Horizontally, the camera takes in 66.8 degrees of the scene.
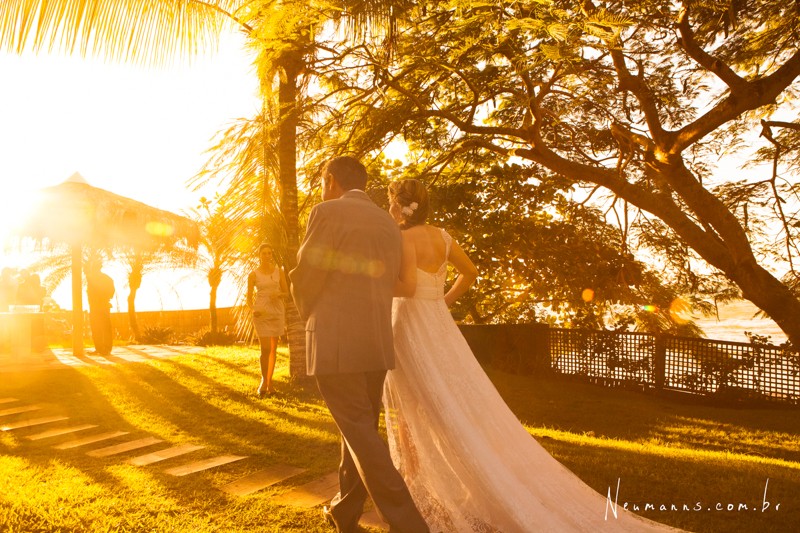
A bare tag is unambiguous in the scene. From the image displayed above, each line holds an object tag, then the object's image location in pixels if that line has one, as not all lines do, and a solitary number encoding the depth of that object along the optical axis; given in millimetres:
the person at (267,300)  8000
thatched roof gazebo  14086
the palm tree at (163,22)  5324
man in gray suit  3145
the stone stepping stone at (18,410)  7238
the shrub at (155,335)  20547
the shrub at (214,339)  19359
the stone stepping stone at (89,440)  5714
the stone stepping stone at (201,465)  4805
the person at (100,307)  13266
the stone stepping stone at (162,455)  5133
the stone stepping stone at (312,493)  4090
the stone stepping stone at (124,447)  5422
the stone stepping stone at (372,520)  3634
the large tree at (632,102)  7309
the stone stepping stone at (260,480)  4367
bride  3367
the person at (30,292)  13227
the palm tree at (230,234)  8406
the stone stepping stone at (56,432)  6117
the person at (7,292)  13148
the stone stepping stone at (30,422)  6528
